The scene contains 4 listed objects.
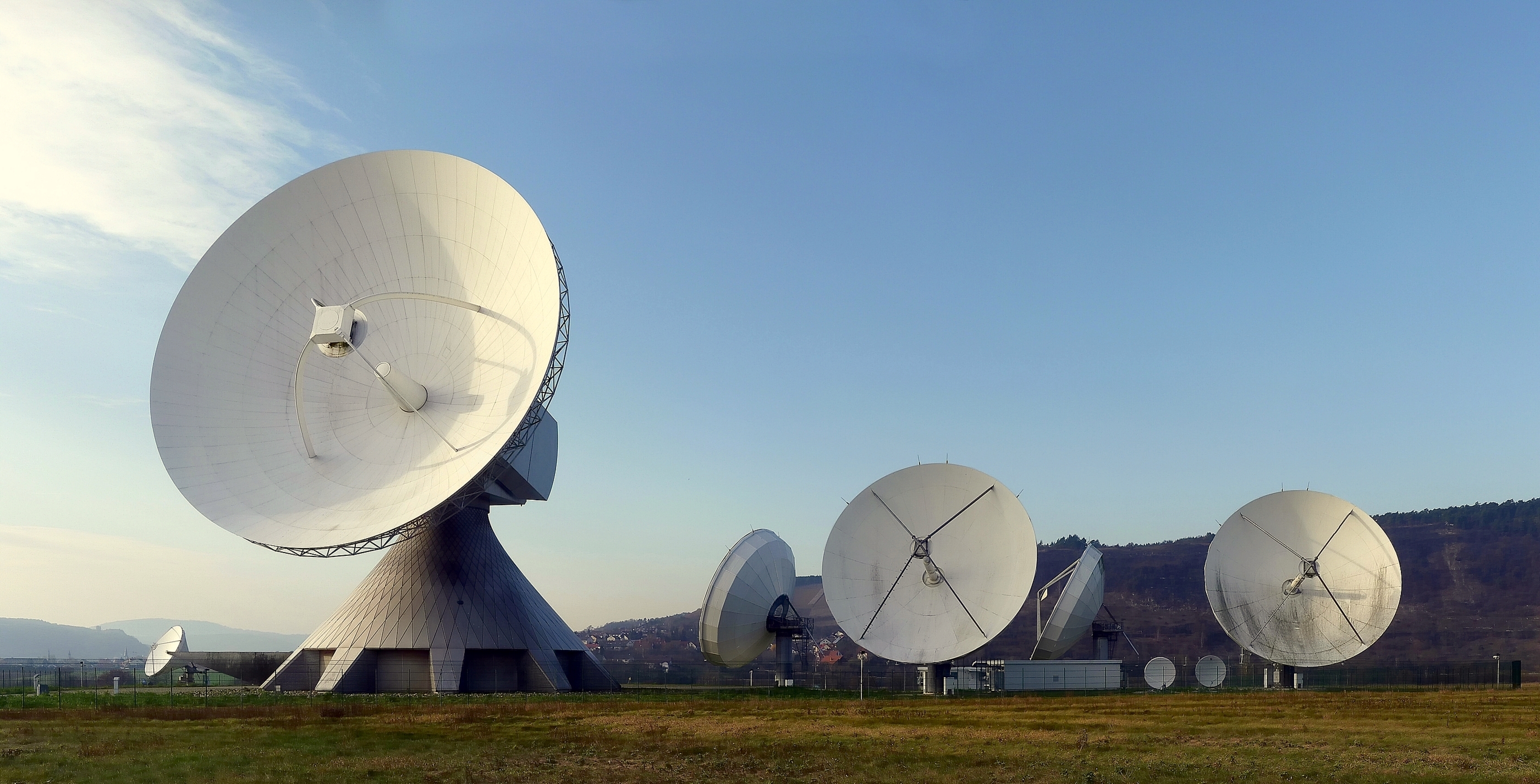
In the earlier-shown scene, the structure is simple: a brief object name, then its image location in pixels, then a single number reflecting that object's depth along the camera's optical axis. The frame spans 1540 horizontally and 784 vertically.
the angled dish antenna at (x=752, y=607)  61.28
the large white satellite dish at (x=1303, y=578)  59.31
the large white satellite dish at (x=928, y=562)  52.12
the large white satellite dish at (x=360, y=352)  41.38
